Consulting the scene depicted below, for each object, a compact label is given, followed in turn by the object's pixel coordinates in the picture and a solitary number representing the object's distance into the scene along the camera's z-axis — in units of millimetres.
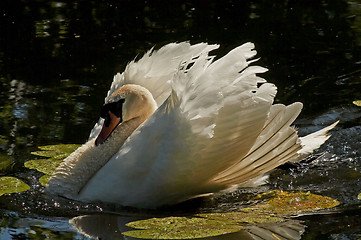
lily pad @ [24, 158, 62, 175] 13281
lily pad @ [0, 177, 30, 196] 12094
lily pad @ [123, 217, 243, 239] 9898
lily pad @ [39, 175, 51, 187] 12742
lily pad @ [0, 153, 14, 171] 13336
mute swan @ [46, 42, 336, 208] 10781
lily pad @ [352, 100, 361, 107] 15405
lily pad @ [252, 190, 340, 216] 10906
